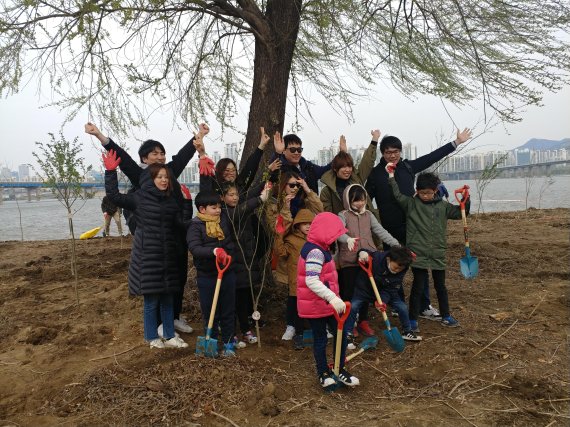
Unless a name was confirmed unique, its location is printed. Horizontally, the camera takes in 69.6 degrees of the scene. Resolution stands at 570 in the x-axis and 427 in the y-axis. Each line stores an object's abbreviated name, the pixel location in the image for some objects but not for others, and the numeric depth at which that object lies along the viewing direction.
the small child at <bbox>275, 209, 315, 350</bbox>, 3.96
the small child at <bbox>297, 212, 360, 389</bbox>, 3.10
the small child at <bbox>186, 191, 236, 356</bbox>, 3.76
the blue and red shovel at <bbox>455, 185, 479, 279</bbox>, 4.70
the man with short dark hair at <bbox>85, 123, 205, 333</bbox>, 4.11
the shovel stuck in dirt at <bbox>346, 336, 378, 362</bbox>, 3.82
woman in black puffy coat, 3.87
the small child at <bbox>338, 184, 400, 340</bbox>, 3.95
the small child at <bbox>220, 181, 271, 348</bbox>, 3.93
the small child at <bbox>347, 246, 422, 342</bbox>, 3.58
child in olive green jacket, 4.21
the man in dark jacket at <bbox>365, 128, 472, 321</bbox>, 4.47
